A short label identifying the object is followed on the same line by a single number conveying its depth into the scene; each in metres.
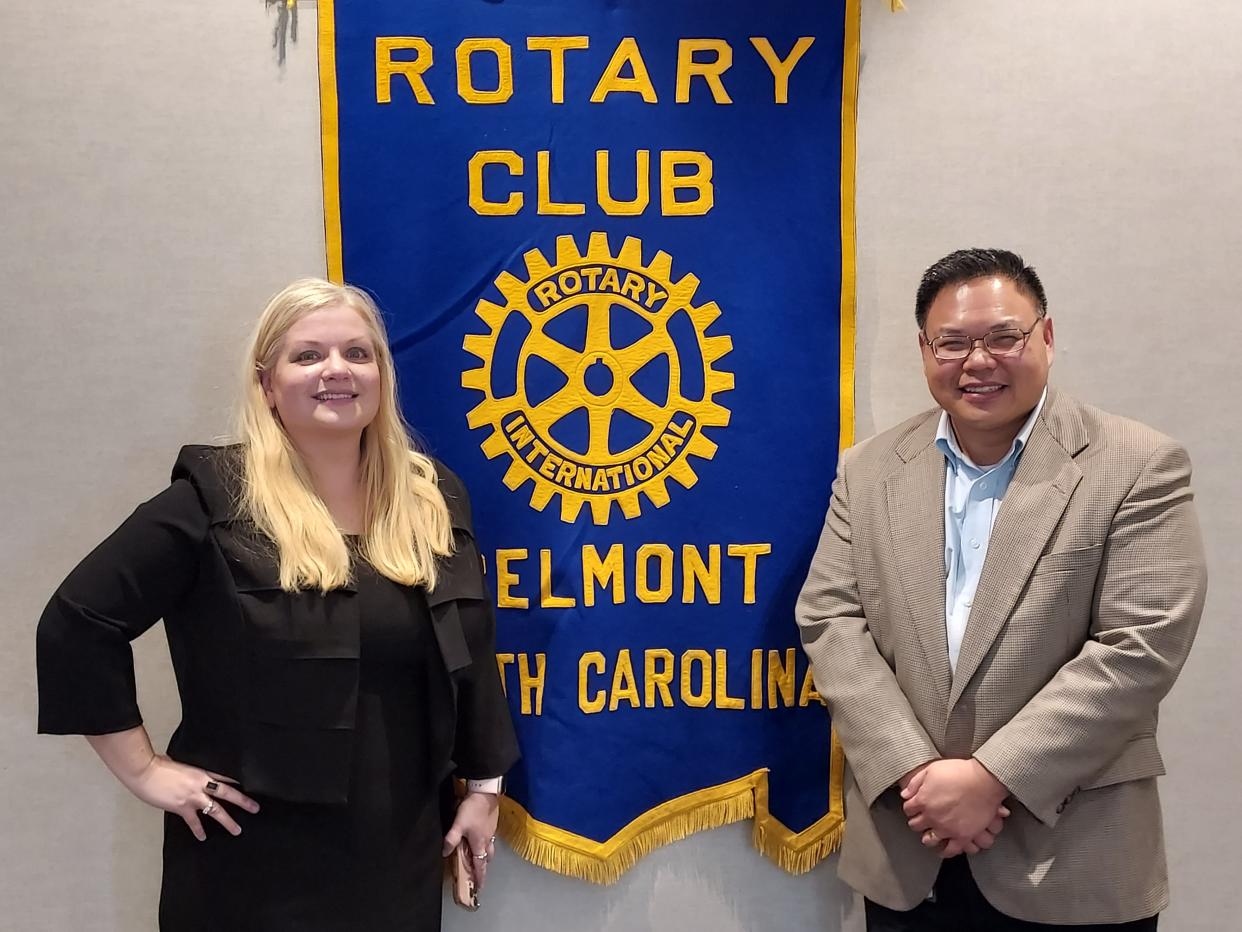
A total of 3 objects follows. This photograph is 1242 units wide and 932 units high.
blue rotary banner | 1.92
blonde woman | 1.53
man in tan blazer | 1.53
